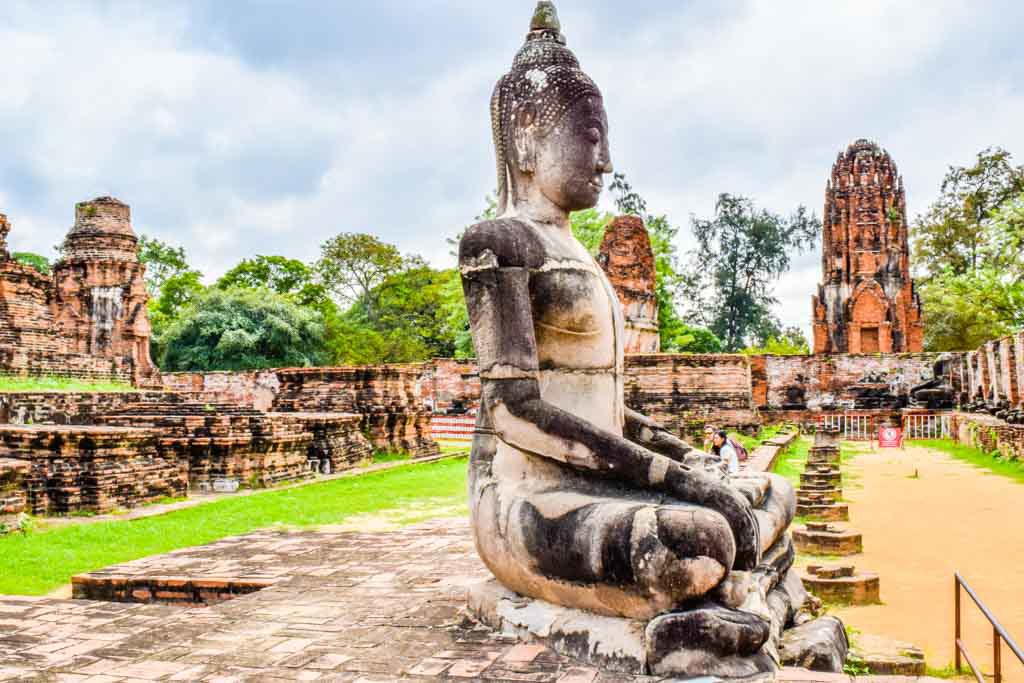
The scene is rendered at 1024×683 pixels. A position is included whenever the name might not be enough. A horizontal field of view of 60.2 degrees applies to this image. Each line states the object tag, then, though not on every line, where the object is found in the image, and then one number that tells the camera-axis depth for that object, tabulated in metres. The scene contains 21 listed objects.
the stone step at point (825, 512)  8.33
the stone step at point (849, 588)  5.10
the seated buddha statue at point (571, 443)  2.66
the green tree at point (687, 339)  34.69
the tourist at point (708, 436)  12.10
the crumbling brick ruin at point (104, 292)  24.86
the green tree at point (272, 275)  41.78
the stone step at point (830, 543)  6.70
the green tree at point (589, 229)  30.97
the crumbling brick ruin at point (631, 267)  22.05
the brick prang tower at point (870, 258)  33.38
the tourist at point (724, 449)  8.90
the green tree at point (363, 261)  40.38
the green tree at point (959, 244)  35.00
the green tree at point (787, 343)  41.94
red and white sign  18.23
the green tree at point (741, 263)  44.91
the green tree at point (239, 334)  33.00
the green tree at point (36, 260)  43.03
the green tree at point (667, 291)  33.72
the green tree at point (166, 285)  37.81
